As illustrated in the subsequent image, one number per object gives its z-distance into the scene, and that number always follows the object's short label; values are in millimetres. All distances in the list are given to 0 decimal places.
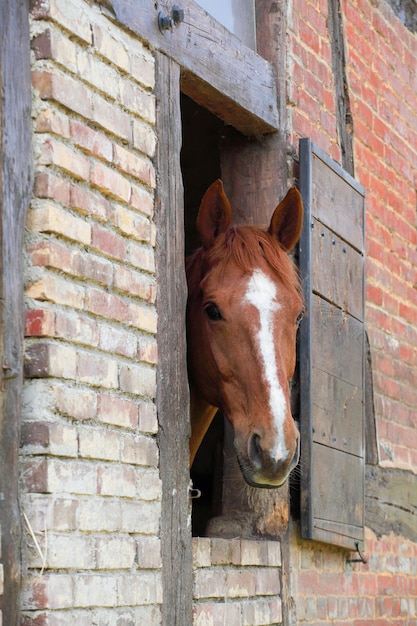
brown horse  7613
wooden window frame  7703
